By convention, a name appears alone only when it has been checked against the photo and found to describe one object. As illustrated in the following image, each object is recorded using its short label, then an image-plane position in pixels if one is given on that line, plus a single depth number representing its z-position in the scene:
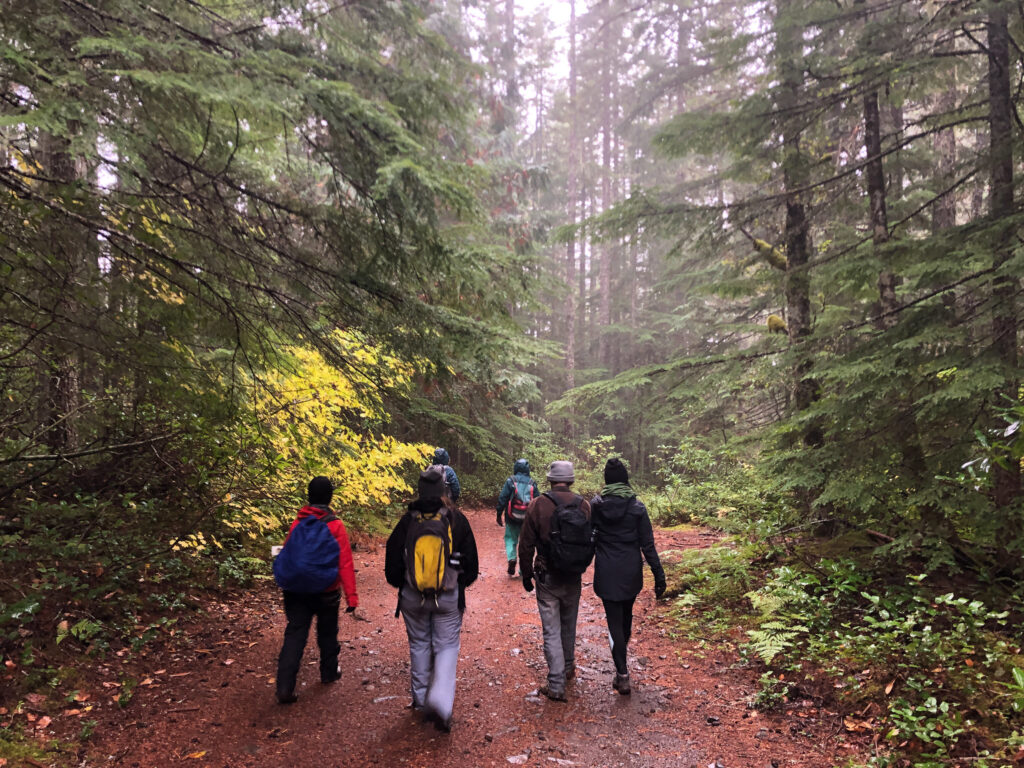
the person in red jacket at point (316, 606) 4.83
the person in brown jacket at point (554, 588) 5.18
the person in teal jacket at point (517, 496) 8.96
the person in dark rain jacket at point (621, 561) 5.24
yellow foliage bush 6.95
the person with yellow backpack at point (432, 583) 4.49
